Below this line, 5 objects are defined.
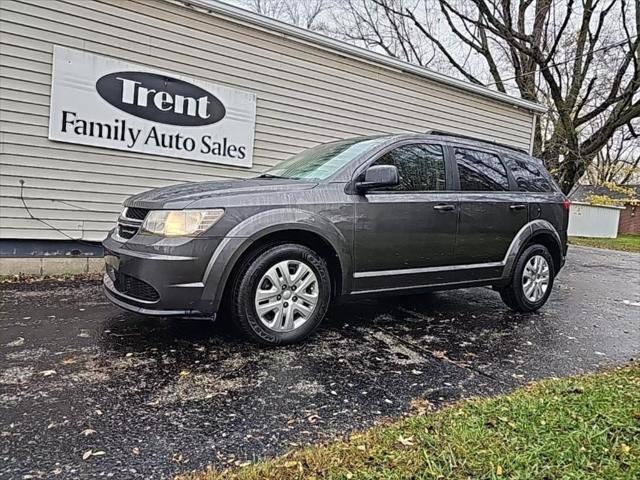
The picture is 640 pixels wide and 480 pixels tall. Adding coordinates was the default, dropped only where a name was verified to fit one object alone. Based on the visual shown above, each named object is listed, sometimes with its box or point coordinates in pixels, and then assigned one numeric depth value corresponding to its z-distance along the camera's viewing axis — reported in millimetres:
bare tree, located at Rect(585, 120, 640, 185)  35594
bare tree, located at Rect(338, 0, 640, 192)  14945
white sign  5281
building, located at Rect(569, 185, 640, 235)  31906
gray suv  3064
